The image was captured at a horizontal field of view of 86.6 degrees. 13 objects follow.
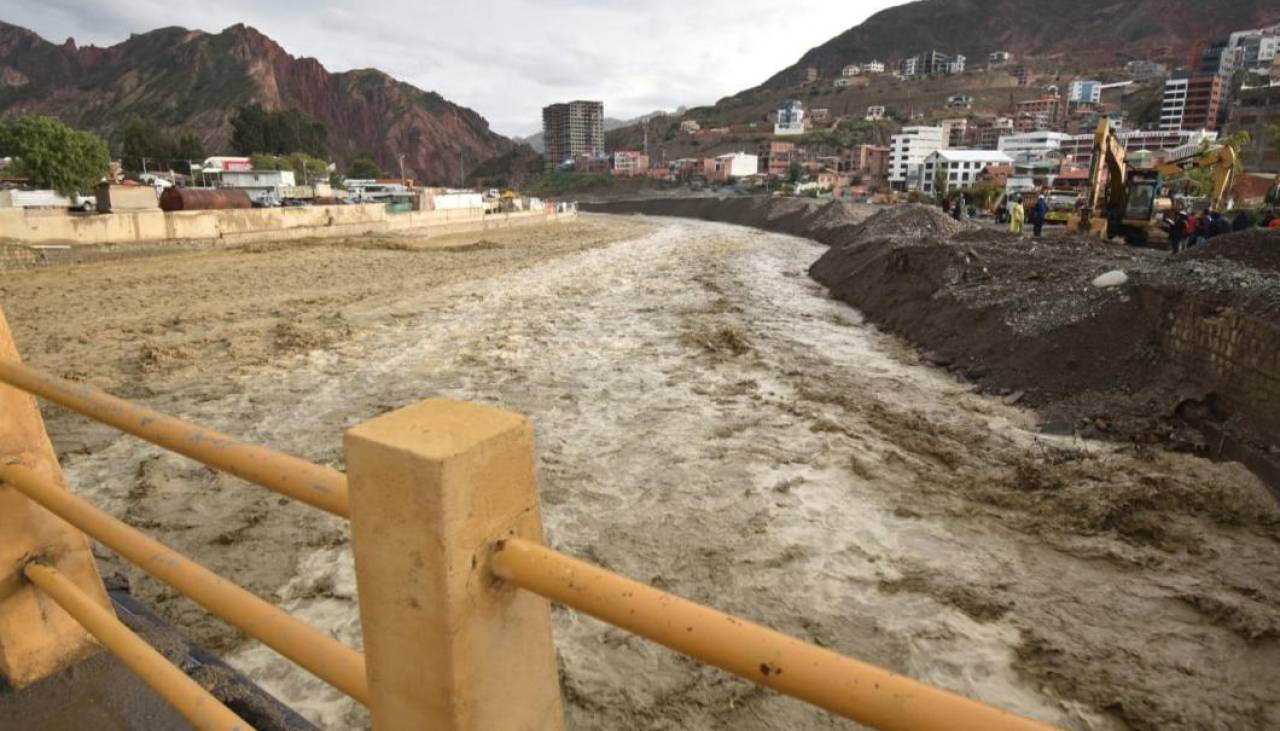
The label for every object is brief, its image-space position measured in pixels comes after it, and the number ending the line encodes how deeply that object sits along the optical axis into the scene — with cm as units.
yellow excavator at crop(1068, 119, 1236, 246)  2103
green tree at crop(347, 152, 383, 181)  11412
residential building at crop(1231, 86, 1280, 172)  7256
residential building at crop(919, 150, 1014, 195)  10056
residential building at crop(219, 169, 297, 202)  7631
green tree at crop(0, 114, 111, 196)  4238
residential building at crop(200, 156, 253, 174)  8756
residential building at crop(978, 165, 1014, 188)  8748
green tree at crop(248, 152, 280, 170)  8731
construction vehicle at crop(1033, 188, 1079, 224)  2616
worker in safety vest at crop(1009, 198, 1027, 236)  2253
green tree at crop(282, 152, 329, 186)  8931
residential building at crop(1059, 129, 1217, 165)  9856
